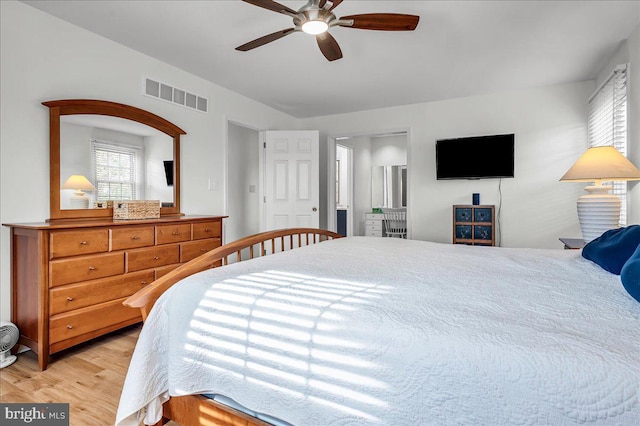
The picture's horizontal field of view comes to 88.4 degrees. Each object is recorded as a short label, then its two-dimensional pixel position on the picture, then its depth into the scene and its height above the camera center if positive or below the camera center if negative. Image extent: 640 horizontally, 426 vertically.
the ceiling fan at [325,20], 1.89 +1.15
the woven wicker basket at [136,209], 2.69 +0.01
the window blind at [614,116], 2.85 +0.88
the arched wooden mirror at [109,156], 2.47 +0.48
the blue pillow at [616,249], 1.29 -0.17
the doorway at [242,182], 5.04 +0.44
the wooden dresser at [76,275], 2.03 -0.45
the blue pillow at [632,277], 0.88 -0.19
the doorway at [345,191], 6.54 +0.40
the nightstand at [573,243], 2.78 -0.31
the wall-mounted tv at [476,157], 4.09 +0.67
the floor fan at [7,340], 2.03 -0.81
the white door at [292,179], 4.70 +0.44
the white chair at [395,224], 6.81 -0.30
